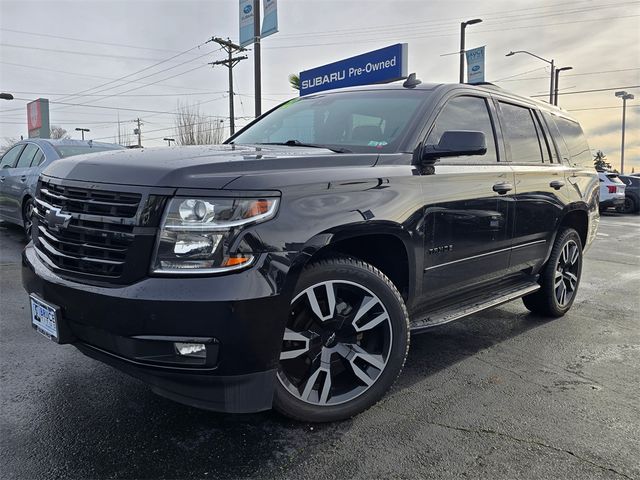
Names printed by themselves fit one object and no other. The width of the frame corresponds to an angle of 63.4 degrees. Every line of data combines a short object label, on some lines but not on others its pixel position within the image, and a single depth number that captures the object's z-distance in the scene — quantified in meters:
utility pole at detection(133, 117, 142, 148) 72.96
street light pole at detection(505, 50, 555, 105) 29.90
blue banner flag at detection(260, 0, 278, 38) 14.37
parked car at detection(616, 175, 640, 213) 19.52
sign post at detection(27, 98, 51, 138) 45.50
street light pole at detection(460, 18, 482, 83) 21.19
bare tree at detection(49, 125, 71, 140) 80.95
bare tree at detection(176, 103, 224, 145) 37.19
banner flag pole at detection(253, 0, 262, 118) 15.39
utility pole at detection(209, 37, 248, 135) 31.48
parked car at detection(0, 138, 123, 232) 7.27
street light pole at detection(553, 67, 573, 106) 30.84
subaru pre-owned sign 16.47
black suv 2.19
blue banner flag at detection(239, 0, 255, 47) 15.56
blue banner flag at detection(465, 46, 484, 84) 20.97
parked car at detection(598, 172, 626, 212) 18.20
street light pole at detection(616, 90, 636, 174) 41.44
